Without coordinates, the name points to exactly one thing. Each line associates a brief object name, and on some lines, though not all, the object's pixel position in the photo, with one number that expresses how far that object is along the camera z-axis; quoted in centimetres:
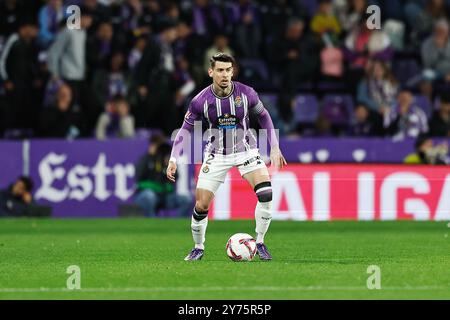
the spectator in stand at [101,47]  2338
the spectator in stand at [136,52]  2336
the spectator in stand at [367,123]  2298
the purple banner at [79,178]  2198
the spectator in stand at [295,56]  2397
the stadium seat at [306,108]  2388
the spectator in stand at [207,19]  2431
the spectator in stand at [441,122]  2281
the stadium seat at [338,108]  2361
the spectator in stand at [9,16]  2364
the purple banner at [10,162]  2195
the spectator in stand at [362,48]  2420
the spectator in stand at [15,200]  2173
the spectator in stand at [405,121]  2281
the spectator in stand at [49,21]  2383
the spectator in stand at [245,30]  2419
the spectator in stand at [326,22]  2468
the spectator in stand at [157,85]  2311
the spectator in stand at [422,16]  2522
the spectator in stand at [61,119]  2259
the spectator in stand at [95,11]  2370
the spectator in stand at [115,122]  2270
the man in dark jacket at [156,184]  2180
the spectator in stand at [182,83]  2317
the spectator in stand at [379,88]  2353
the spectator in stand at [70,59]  2315
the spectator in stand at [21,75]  2311
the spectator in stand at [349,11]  2466
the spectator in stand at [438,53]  2448
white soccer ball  1310
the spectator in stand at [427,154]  2162
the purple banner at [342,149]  2202
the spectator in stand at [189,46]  2389
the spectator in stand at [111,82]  2322
